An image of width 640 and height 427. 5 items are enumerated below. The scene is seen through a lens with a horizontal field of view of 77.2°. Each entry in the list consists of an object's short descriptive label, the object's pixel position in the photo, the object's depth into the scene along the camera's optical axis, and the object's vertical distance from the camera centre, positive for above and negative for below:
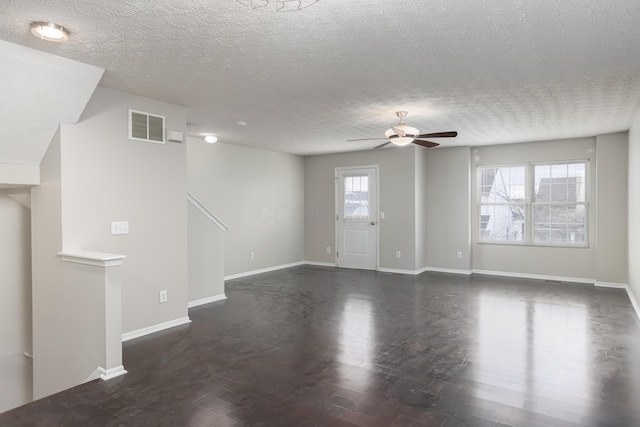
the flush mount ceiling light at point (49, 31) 2.47 +1.15
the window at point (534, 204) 6.84 +0.10
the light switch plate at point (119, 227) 3.87 -0.15
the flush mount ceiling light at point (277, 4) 2.19 +1.15
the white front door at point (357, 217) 8.10 -0.14
